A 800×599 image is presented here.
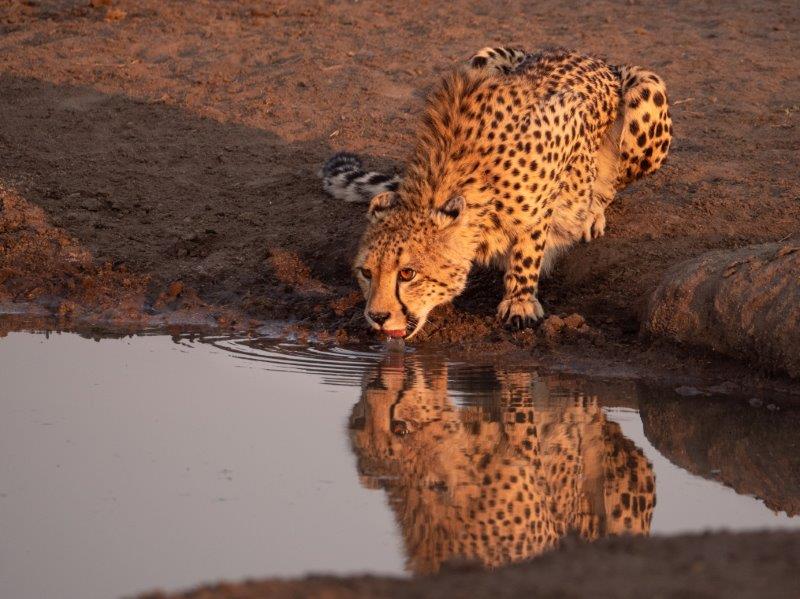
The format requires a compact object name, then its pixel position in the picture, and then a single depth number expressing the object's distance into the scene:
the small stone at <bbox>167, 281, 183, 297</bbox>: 15.37
